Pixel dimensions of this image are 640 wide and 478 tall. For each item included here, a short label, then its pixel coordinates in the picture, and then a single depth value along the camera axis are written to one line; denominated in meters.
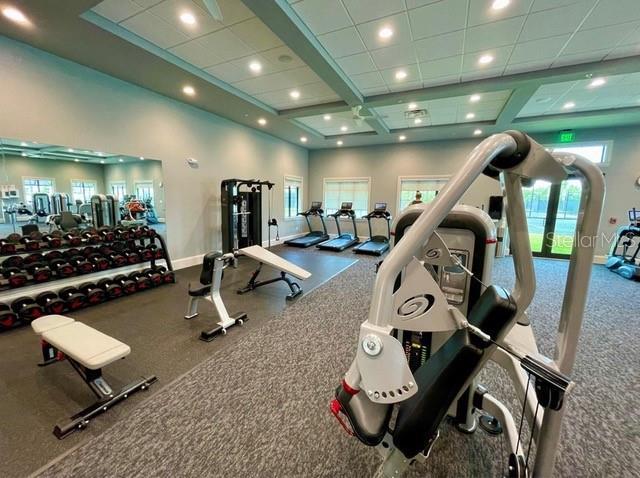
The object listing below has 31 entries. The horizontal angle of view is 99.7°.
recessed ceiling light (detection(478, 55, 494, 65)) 3.56
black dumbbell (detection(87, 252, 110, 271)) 3.85
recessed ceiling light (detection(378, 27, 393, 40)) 3.09
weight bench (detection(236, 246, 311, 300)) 3.33
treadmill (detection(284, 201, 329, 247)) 8.22
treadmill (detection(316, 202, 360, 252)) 7.70
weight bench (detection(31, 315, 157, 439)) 1.77
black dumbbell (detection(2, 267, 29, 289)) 3.17
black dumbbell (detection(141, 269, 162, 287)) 4.27
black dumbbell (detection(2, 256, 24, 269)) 3.18
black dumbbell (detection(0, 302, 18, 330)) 2.90
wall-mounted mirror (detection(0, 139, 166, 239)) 3.30
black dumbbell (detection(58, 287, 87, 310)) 3.35
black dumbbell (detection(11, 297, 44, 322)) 3.02
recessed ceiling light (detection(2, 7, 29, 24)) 2.66
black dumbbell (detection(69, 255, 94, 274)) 3.66
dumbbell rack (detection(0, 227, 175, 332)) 3.18
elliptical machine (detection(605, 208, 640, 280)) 5.12
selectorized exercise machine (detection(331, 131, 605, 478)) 0.77
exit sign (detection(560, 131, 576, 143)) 6.44
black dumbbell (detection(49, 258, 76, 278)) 3.47
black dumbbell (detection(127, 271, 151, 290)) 4.08
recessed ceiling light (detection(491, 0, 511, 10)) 2.59
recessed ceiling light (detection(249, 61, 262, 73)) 3.89
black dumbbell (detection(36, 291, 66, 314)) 3.21
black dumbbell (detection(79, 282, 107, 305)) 3.54
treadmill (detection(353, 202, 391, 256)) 7.19
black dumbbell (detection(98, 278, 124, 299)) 3.71
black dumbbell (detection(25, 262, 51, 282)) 3.32
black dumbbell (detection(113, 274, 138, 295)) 3.90
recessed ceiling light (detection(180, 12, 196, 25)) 2.89
